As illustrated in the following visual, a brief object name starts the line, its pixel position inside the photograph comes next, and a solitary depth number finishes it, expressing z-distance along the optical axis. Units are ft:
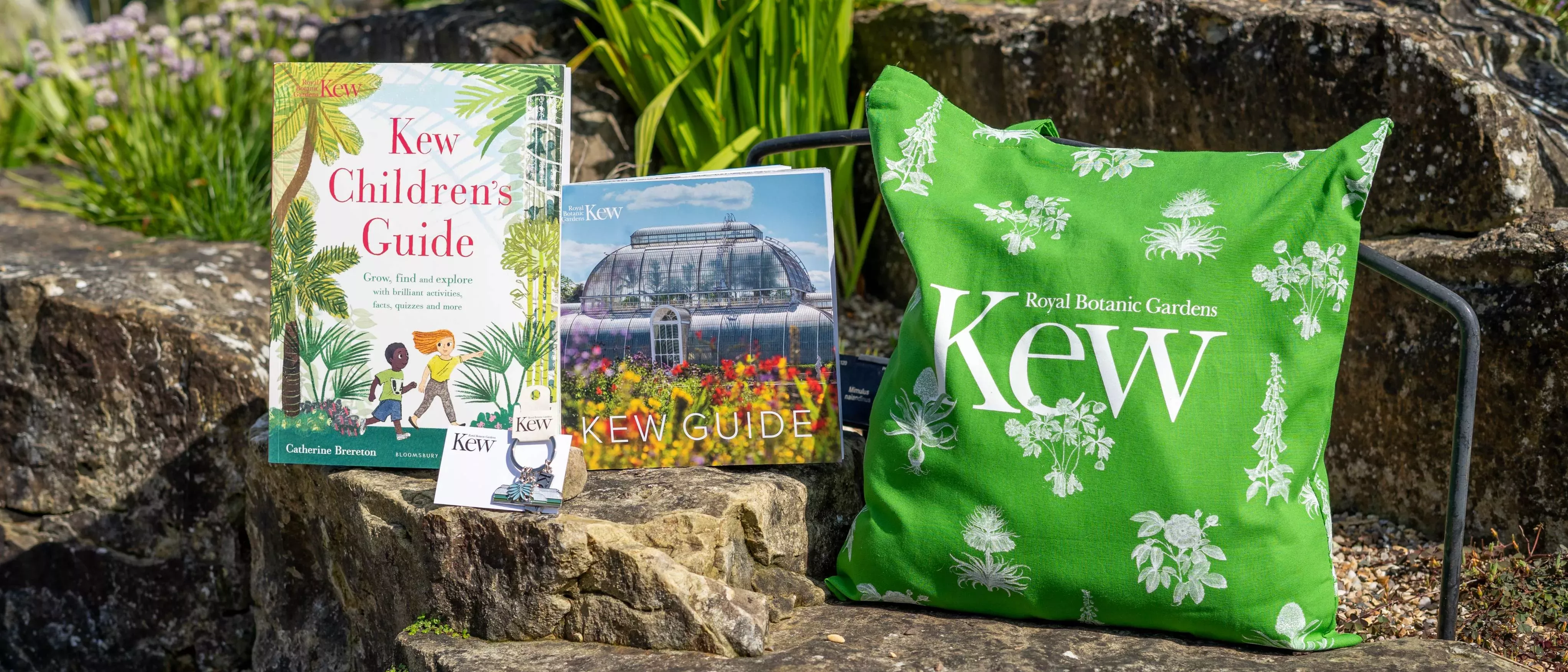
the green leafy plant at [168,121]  10.55
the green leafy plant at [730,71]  8.73
